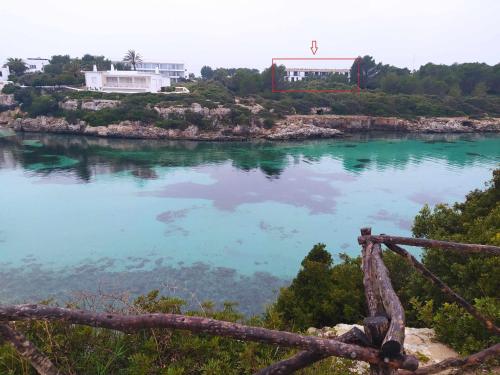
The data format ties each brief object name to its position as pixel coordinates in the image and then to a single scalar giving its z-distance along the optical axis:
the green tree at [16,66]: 90.88
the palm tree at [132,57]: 95.03
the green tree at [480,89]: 82.25
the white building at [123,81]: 75.81
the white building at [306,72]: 122.09
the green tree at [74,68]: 82.38
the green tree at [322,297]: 10.19
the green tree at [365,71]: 95.62
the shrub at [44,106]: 65.31
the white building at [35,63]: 102.46
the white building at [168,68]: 115.19
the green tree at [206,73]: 127.38
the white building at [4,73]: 89.62
